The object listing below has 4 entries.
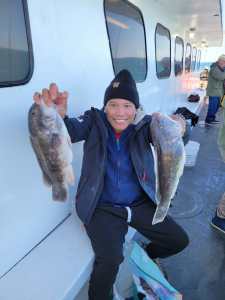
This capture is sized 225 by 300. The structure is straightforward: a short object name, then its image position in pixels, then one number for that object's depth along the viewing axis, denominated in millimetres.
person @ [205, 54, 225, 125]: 8539
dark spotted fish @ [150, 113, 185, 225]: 1538
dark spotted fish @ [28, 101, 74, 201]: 1326
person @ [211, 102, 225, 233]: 2959
